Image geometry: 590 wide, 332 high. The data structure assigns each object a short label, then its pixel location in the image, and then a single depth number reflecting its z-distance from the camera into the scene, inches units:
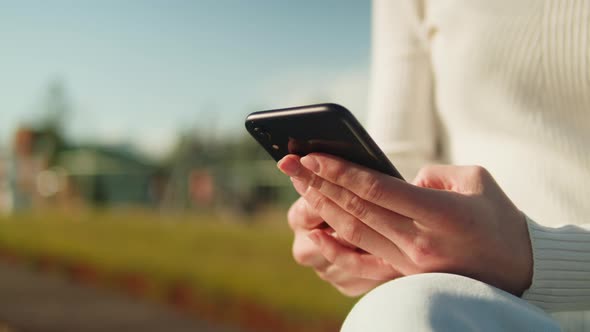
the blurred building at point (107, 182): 629.6
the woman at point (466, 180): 34.2
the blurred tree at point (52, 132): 912.3
